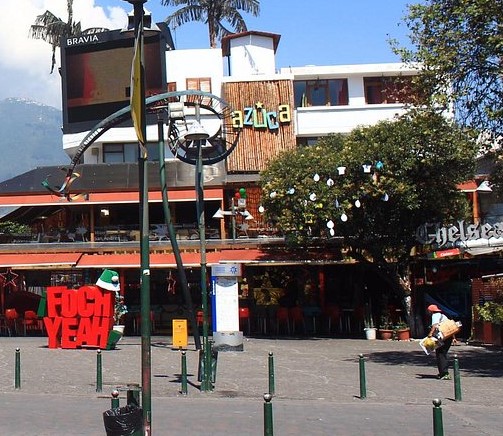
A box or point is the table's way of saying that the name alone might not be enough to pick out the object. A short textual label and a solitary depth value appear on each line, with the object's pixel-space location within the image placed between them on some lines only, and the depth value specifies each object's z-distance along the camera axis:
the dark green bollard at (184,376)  14.58
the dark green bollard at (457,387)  13.41
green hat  24.34
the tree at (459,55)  16.92
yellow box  23.08
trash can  7.66
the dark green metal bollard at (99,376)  15.02
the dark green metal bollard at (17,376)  15.60
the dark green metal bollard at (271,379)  14.63
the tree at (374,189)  25.97
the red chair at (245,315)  29.02
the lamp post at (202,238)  15.20
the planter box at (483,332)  25.00
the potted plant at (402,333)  27.89
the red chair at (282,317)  31.05
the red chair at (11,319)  29.70
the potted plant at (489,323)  22.69
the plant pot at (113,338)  23.94
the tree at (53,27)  44.09
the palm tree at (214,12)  45.31
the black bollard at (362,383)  14.17
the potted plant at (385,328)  28.20
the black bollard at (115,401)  8.02
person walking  16.38
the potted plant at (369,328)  28.59
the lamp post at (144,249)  7.82
